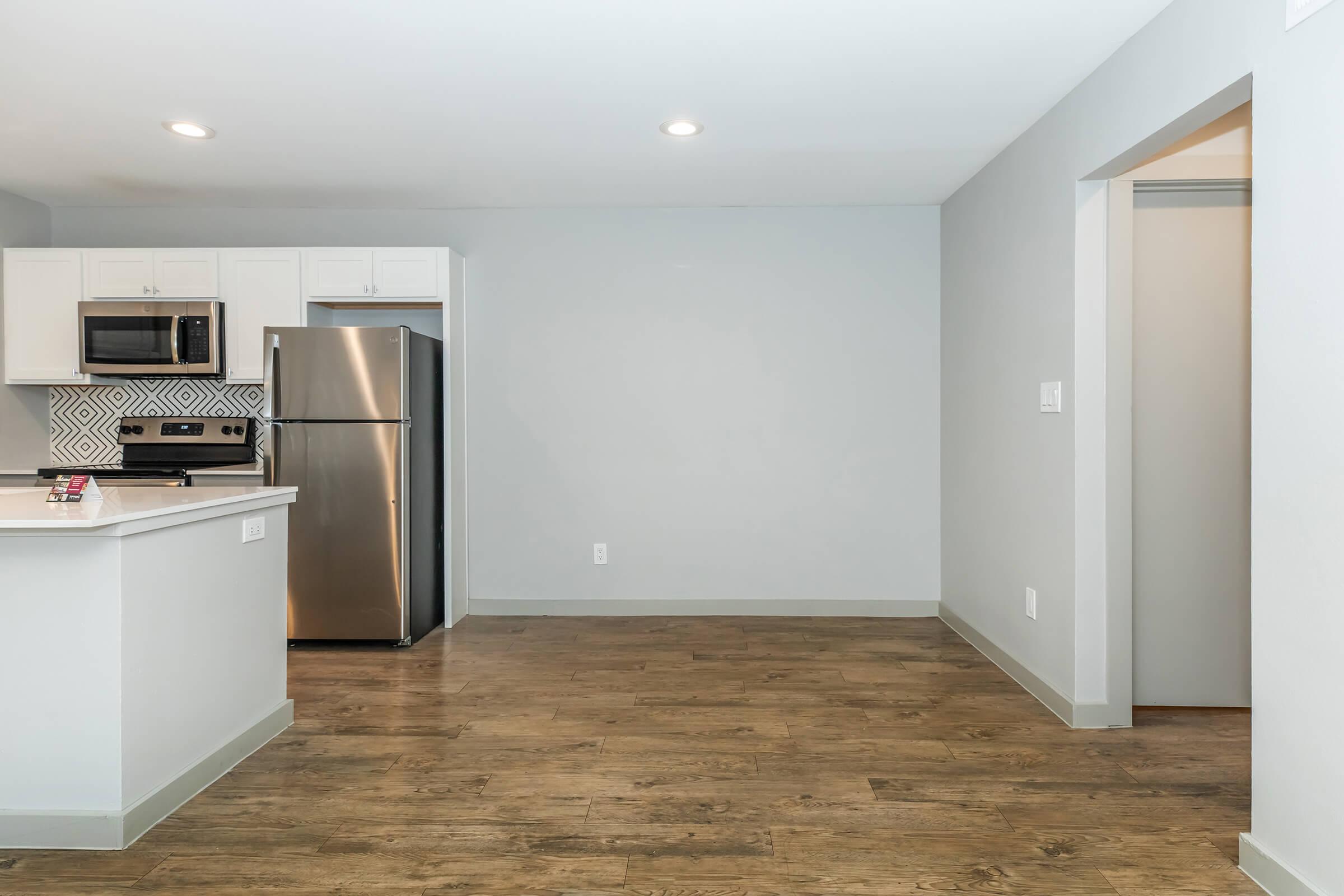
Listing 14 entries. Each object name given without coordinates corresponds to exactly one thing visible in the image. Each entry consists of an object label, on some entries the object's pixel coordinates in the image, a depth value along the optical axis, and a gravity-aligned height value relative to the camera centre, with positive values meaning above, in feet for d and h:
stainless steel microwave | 14.10 +1.74
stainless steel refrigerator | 13.48 -0.53
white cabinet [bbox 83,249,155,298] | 14.53 +2.99
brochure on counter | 7.77 -0.50
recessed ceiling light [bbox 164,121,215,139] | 11.20 +4.30
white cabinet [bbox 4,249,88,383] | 14.49 +2.12
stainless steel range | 14.76 -0.07
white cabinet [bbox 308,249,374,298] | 14.52 +2.93
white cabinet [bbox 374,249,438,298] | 14.67 +2.95
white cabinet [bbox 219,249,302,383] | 14.44 +2.57
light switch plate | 10.32 +0.44
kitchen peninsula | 7.00 -2.02
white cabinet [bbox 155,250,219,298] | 14.47 +2.91
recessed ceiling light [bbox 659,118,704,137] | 11.15 +4.26
